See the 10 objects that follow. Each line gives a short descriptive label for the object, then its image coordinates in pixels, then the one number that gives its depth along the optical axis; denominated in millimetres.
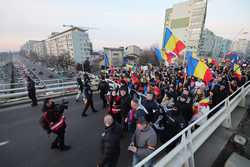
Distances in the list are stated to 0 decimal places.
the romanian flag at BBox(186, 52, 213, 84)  5802
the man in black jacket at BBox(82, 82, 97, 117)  5992
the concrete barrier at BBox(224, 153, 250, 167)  2607
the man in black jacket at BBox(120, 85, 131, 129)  4352
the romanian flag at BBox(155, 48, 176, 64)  7896
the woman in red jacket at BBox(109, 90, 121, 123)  4406
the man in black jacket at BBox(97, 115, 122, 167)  2402
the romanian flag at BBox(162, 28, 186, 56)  6658
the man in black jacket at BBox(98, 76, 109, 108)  6974
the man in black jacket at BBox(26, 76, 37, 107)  6879
